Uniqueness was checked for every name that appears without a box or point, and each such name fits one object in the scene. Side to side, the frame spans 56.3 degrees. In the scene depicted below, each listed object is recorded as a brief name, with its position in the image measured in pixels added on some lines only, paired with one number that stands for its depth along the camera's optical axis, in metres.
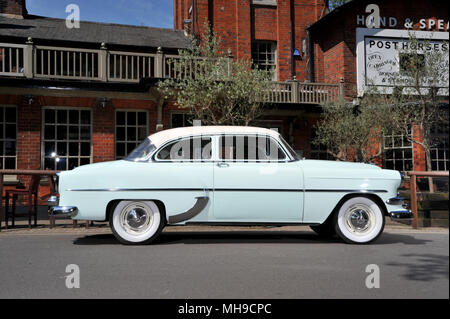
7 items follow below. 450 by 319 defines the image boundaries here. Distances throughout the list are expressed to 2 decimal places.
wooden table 7.57
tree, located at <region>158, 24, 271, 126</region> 9.86
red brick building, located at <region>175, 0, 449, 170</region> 17.80
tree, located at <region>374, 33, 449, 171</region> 10.64
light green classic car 5.63
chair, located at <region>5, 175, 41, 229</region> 7.66
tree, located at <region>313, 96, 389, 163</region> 12.23
